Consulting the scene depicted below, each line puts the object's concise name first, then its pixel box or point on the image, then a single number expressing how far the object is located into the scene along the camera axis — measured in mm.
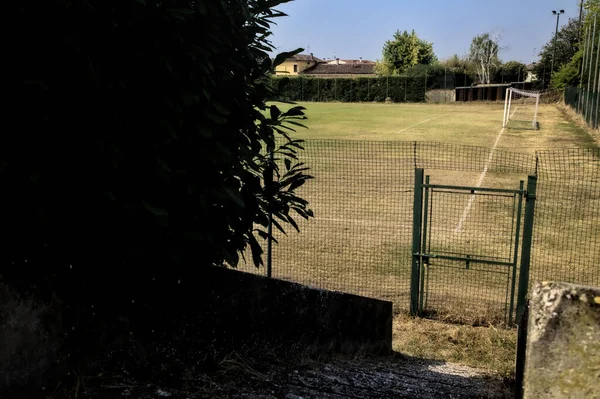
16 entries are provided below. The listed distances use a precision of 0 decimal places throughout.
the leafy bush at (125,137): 2373
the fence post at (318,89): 73562
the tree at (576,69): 45919
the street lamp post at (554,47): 73475
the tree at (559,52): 77188
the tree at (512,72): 92875
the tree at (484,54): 98062
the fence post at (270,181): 3555
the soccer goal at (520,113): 38347
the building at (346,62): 142100
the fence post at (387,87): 71625
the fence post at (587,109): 35569
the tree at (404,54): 96825
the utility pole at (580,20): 69875
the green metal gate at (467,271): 7465
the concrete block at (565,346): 1828
